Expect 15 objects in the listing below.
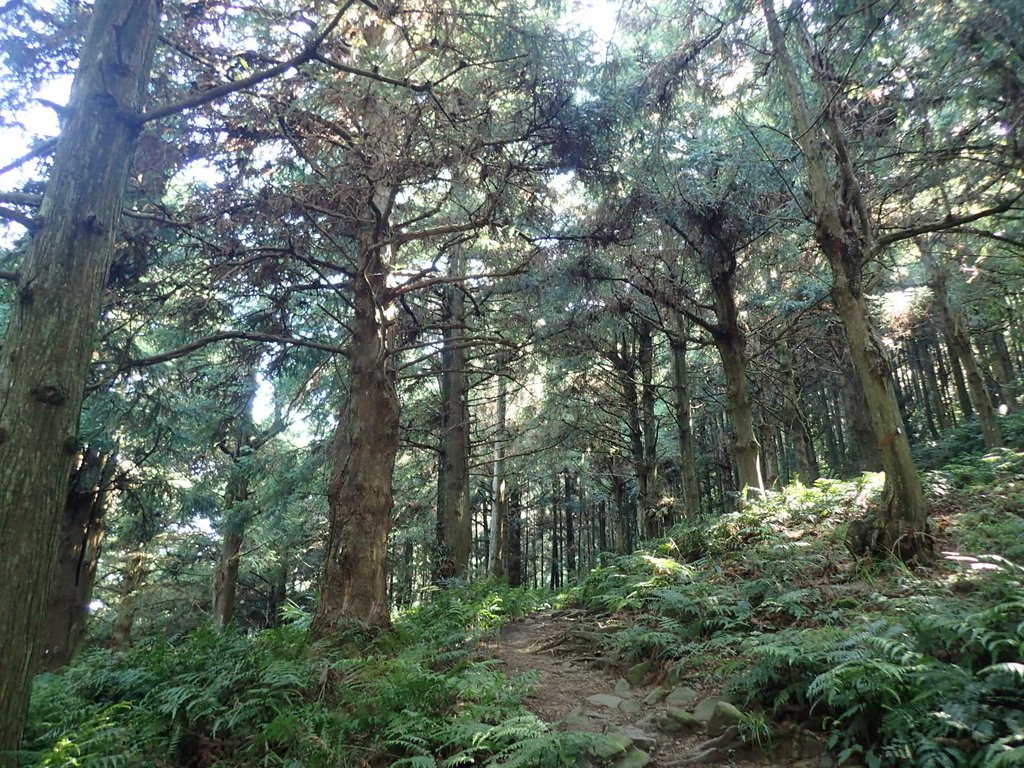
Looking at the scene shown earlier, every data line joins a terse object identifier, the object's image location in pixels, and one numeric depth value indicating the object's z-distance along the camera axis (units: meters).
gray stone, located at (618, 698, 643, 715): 4.80
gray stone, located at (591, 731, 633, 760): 3.71
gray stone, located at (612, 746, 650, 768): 3.68
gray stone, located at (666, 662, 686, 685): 5.15
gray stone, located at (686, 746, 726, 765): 3.76
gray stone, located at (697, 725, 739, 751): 3.85
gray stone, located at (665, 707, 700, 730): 4.25
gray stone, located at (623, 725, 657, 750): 3.99
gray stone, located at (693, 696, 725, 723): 4.28
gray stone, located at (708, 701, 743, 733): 4.01
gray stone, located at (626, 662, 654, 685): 5.57
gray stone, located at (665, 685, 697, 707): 4.71
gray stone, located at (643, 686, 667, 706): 4.93
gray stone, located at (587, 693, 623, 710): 4.97
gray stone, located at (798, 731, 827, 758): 3.53
